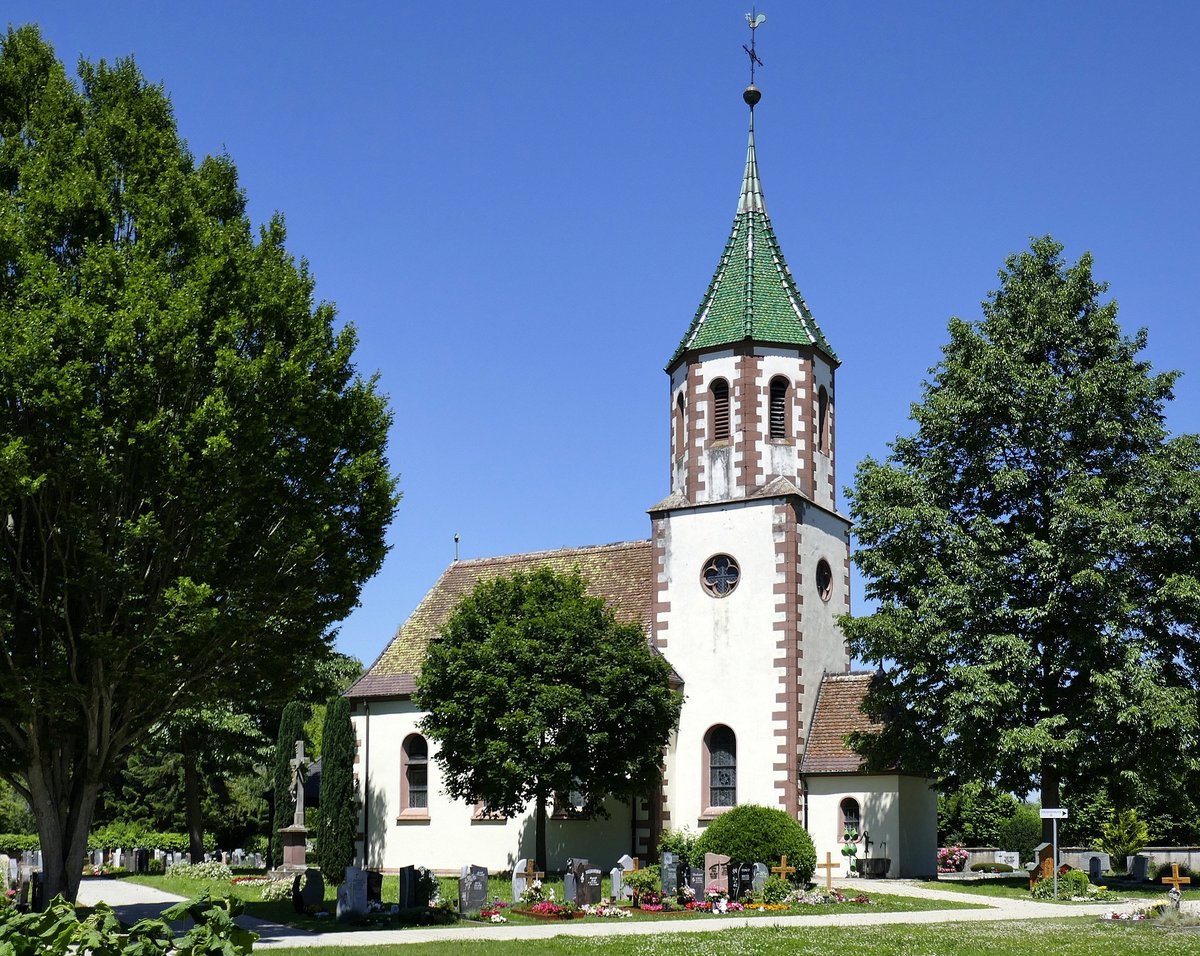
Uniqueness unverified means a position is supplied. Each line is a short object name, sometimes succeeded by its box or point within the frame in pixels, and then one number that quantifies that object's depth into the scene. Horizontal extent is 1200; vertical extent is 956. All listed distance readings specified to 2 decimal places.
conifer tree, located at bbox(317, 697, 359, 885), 38.88
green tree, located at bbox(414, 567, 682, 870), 31.94
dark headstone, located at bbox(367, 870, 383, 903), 24.00
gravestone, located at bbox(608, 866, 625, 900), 26.58
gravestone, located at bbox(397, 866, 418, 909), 24.03
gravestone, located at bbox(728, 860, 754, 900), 27.05
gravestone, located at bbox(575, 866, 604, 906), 25.50
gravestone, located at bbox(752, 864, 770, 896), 27.28
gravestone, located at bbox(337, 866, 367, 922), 23.08
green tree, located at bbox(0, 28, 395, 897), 19.66
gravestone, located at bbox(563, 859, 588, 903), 25.61
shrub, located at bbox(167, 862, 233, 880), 35.75
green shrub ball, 29.83
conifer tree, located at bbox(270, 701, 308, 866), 41.22
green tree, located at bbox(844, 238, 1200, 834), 30.09
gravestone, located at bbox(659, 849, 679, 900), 27.16
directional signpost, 28.66
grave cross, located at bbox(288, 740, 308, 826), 35.72
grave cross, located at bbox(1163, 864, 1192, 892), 26.05
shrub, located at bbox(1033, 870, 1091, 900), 28.70
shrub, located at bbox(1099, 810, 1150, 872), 43.47
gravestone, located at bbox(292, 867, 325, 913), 24.62
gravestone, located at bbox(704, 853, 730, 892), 27.15
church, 34.72
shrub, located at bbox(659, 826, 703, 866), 32.83
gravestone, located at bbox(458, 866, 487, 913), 23.94
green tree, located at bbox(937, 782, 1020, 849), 53.94
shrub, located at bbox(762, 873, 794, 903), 26.86
